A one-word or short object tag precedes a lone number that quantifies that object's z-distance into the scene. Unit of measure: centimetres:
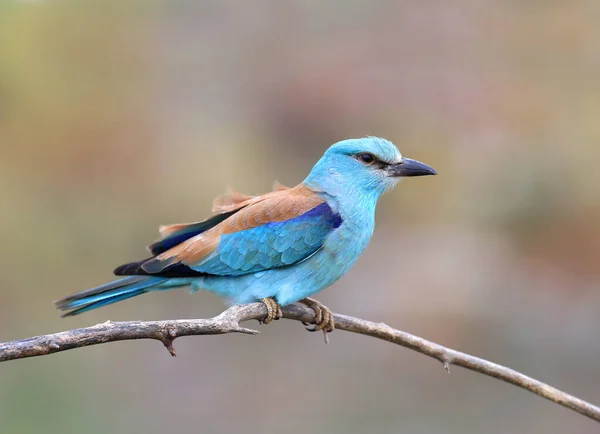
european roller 873
